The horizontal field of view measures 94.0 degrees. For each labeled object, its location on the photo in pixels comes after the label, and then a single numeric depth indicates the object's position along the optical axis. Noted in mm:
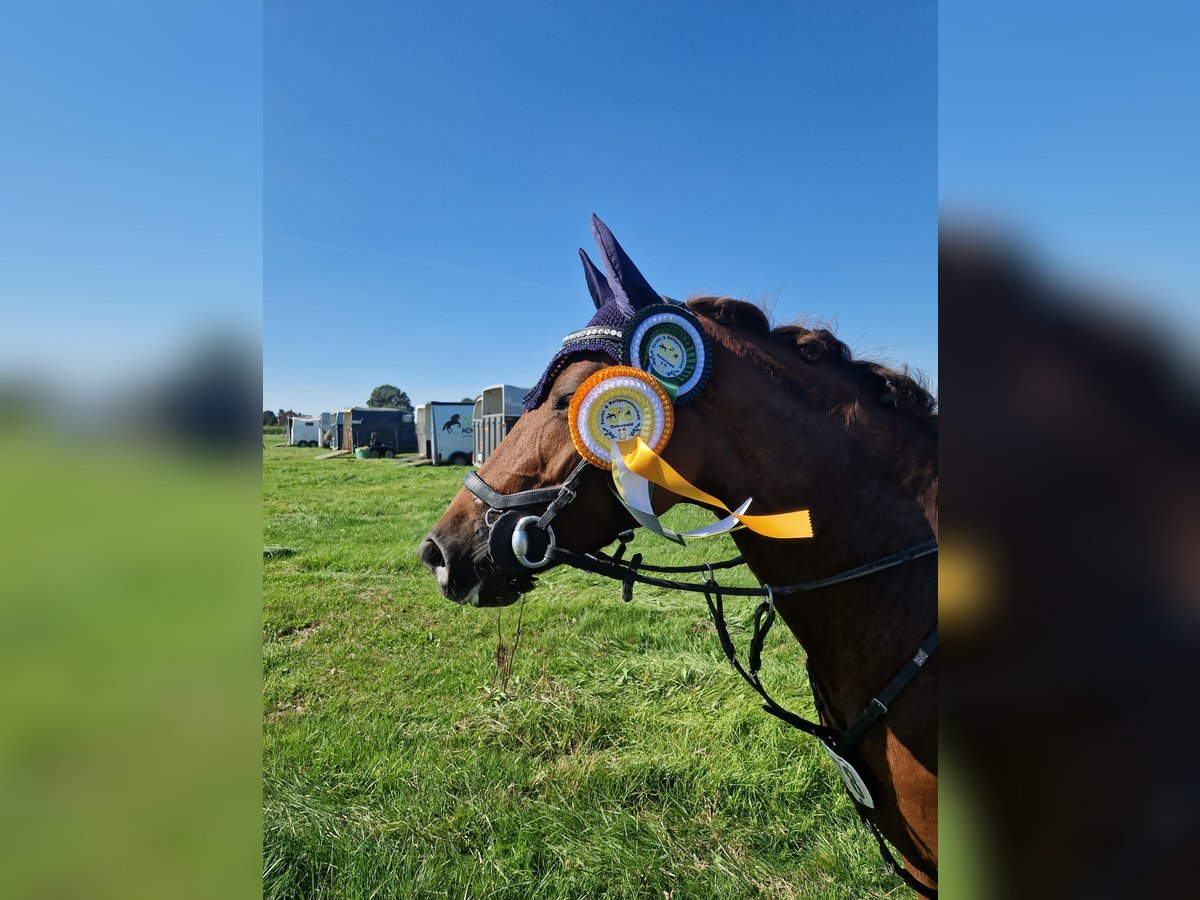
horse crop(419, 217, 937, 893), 1822
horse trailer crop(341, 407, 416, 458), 30719
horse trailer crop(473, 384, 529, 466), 21406
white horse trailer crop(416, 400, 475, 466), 26953
